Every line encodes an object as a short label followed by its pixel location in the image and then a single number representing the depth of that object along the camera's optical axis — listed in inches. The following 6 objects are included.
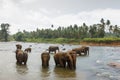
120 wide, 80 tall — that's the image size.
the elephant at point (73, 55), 806.5
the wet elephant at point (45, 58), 851.9
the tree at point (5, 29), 6811.0
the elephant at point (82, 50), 1579.4
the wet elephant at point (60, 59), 824.4
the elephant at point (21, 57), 935.6
